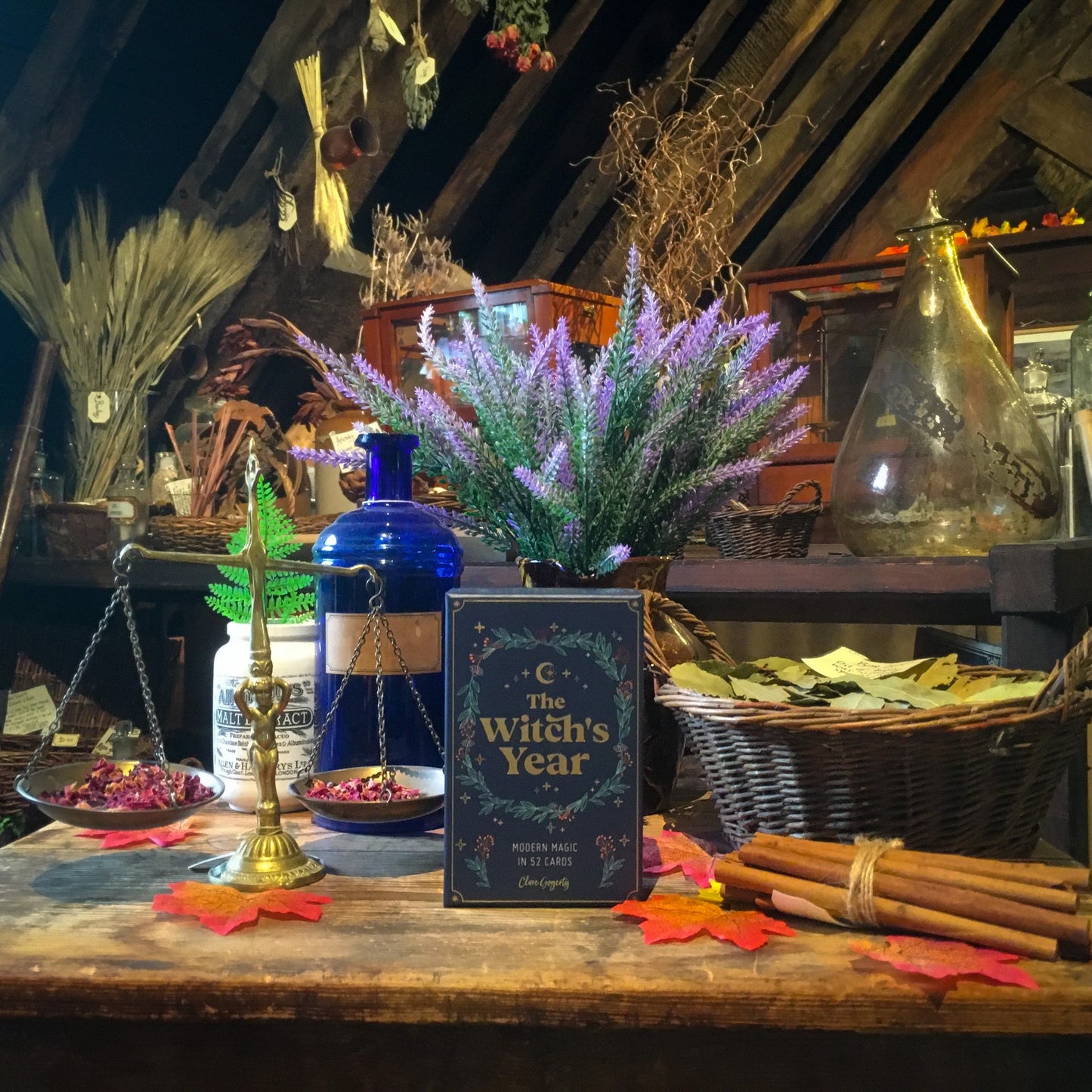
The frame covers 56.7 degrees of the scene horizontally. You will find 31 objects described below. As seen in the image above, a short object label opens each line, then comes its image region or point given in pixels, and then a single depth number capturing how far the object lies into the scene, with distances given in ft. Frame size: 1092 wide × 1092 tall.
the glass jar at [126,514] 6.64
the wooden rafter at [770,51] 8.97
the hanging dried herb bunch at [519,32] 6.87
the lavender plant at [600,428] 2.84
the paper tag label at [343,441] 5.99
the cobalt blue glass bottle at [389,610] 3.09
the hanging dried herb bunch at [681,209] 6.68
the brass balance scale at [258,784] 2.40
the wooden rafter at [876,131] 9.56
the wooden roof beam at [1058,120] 9.80
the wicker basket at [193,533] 6.30
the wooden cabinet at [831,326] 6.09
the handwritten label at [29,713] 6.89
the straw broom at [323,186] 6.72
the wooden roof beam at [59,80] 6.68
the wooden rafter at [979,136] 10.05
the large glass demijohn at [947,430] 3.92
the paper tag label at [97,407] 7.15
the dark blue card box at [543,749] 2.41
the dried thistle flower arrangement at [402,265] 7.27
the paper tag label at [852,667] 3.11
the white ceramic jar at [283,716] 3.11
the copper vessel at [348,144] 6.86
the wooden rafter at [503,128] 8.46
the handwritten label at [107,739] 3.83
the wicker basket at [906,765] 2.32
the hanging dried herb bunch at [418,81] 6.74
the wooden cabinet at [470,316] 5.90
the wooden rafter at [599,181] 8.98
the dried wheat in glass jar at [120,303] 6.98
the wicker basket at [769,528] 5.32
